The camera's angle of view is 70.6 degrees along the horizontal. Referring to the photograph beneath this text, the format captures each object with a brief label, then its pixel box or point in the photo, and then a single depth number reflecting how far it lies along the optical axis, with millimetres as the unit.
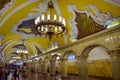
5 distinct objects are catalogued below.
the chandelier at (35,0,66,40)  4369
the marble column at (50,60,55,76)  10429
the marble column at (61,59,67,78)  8411
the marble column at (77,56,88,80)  6409
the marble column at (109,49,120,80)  4661
